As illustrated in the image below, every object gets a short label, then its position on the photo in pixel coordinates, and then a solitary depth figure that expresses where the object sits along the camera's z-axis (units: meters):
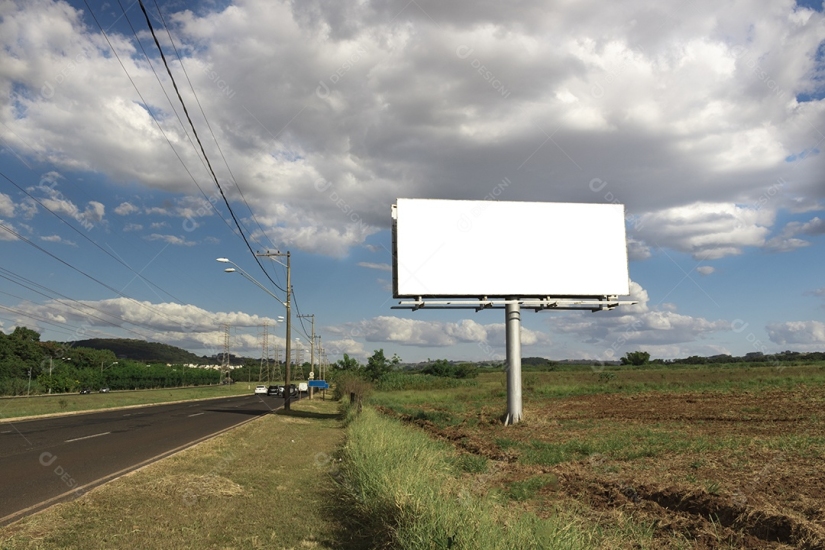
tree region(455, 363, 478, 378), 86.06
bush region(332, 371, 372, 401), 39.00
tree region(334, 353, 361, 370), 78.06
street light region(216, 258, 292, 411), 36.16
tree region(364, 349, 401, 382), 73.56
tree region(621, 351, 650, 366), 103.66
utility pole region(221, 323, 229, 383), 121.62
